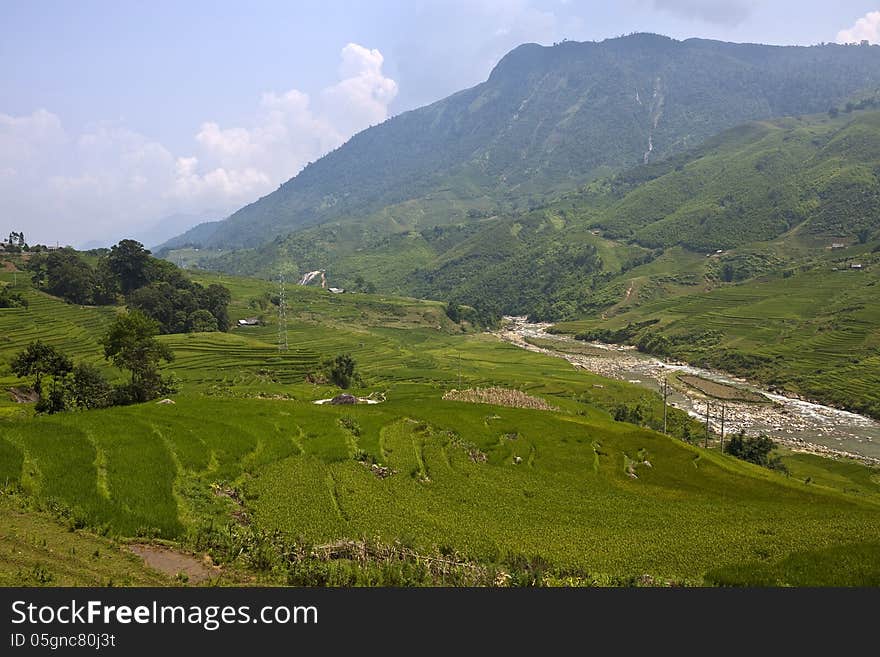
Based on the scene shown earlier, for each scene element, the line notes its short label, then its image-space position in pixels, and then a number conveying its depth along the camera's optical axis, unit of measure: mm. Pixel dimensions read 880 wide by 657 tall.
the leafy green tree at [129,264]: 120000
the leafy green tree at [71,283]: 111812
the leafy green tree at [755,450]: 54562
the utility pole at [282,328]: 105225
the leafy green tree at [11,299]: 91875
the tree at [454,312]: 186900
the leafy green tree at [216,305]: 117000
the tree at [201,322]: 109375
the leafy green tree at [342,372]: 79188
